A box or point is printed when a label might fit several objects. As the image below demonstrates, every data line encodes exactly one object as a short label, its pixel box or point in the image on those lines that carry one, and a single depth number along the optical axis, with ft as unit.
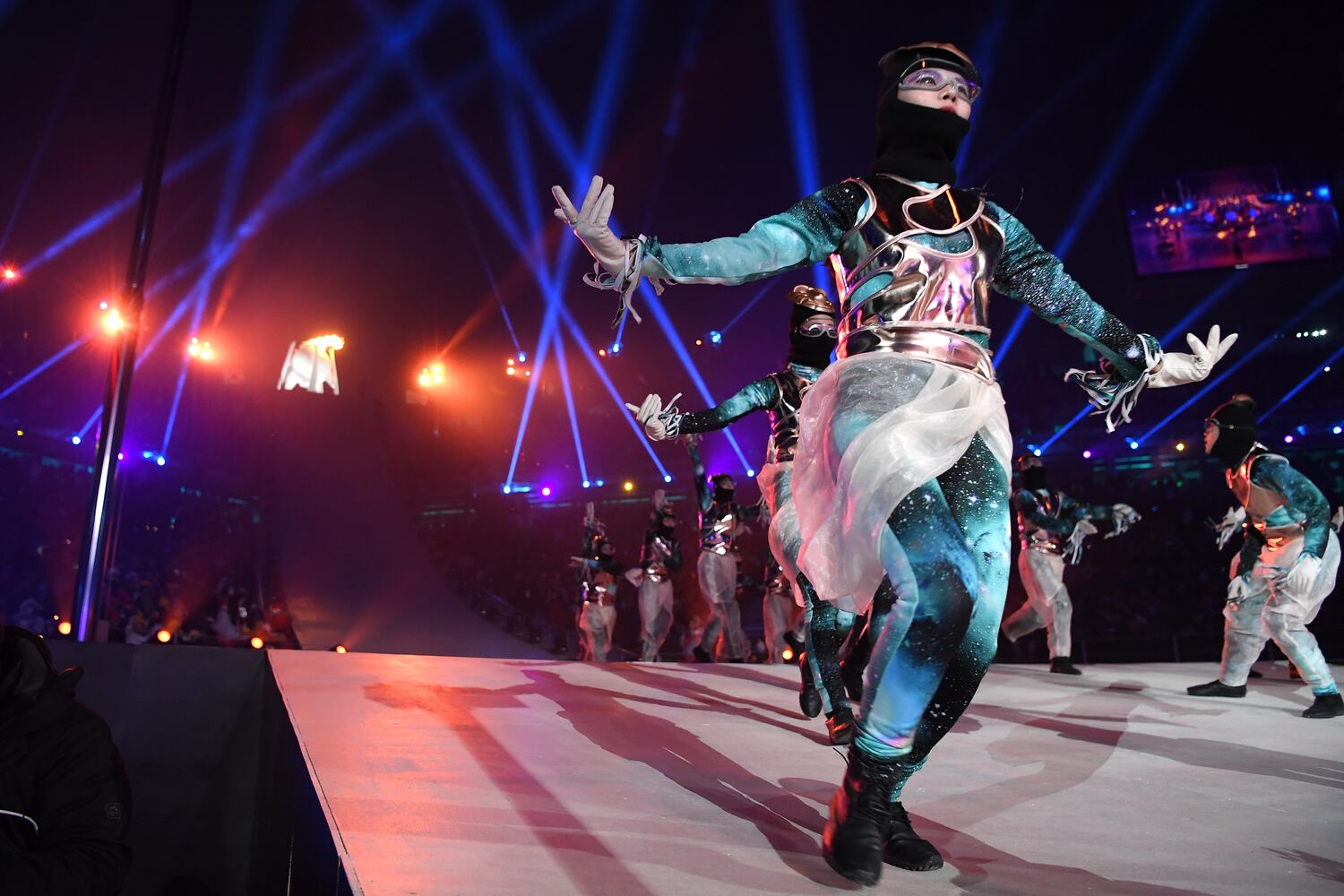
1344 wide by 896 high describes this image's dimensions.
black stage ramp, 56.75
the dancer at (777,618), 35.04
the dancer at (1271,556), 18.42
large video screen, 65.87
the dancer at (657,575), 35.47
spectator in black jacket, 6.46
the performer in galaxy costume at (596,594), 38.65
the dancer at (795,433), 14.30
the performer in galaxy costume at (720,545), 32.43
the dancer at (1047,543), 26.77
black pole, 17.39
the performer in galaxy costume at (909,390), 7.00
